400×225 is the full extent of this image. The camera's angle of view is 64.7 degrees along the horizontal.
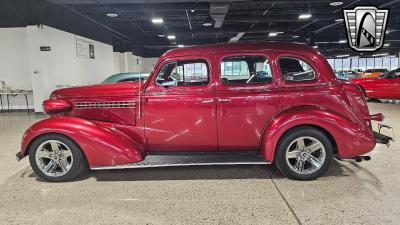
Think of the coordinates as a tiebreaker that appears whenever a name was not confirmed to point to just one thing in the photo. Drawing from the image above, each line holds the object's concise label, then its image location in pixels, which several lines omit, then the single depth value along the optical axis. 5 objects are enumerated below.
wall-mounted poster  12.62
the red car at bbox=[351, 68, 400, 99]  11.22
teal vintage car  7.62
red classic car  3.71
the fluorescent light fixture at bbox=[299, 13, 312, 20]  13.76
